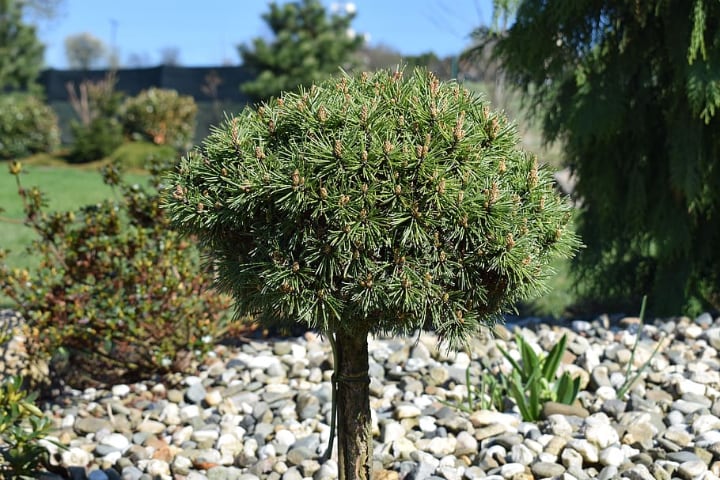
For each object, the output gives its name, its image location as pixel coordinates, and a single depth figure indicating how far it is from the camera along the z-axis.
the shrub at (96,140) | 16.91
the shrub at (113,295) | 3.81
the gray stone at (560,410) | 3.35
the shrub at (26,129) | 18.00
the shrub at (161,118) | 17.03
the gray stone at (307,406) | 3.52
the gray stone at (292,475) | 2.98
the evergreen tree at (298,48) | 18.31
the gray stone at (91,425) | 3.55
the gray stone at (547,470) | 2.83
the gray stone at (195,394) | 3.82
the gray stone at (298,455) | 3.09
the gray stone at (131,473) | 3.05
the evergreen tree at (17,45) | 24.59
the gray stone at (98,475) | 3.08
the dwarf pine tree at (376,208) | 1.99
